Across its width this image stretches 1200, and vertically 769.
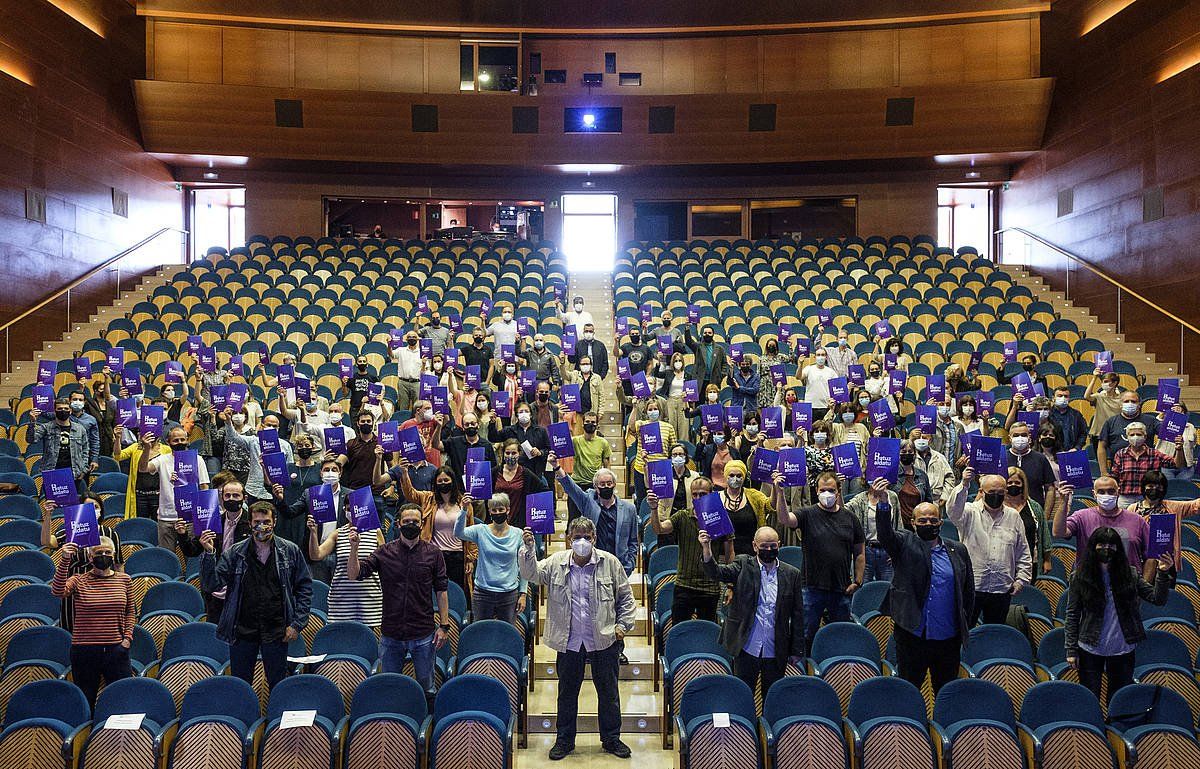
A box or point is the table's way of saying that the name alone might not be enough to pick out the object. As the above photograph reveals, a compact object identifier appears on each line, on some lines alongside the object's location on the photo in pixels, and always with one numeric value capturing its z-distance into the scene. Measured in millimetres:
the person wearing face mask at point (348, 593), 6215
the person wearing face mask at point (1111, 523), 5938
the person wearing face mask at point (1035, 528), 6785
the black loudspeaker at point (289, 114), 17047
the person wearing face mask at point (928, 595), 5652
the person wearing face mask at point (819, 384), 10297
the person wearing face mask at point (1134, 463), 7344
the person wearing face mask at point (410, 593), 5805
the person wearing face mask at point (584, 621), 5938
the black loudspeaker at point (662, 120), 17453
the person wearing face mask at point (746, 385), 10125
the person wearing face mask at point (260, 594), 5660
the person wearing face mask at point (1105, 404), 9484
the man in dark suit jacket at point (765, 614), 5703
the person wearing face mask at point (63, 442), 8414
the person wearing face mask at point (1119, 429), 8828
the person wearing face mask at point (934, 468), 7562
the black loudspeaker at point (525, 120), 17422
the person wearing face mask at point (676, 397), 9773
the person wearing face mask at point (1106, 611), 5555
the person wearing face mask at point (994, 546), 6188
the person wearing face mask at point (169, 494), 7605
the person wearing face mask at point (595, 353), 11430
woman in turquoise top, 6273
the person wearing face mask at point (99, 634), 5844
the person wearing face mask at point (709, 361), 10867
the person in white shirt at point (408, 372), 10672
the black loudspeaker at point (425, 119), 17344
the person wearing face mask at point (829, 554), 6266
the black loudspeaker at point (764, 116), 17375
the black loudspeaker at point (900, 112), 16875
